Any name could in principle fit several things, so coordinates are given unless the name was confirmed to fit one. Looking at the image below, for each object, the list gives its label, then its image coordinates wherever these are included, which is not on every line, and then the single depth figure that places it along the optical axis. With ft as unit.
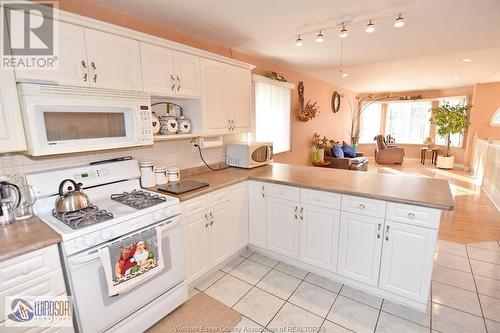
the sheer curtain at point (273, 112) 11.47
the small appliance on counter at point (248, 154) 9.66
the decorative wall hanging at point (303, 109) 14.61
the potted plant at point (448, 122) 22.03
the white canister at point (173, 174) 7.91
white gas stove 4.55
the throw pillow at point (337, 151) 18.26
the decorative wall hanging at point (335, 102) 20.57
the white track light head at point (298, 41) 8.69
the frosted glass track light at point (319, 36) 8.15
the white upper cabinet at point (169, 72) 6.34
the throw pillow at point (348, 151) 19.42
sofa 17.13
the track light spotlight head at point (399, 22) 6.86
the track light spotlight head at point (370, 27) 7.29
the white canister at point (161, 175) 7.58
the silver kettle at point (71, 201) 5.13
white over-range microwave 4.67
